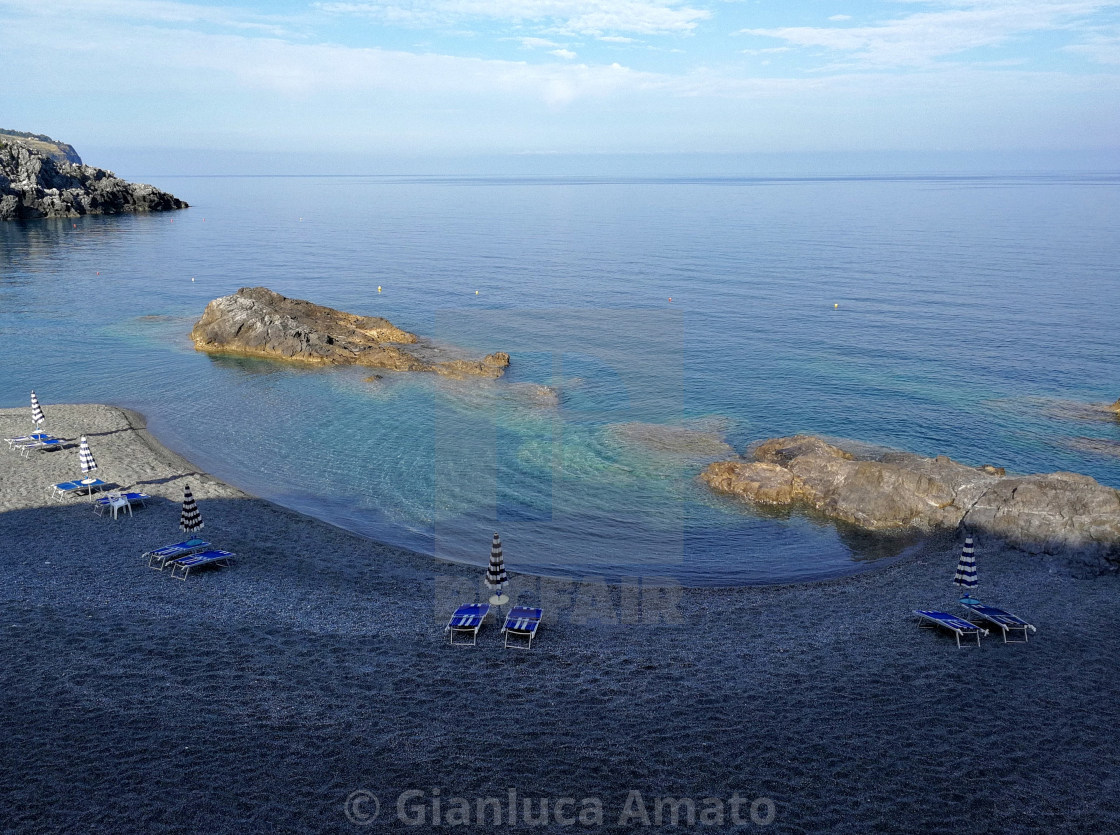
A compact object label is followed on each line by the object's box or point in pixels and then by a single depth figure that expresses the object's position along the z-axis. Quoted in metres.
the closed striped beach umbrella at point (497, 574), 17.39
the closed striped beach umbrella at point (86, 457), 24.02
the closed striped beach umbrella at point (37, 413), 28.37
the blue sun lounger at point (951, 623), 16.80
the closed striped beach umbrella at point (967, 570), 18.22
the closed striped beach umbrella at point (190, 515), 20.58
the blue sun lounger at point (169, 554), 19.72
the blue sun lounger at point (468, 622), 16.70
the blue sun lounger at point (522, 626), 16.62
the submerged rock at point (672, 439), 31.73
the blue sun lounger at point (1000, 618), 16.95
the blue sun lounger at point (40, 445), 28.08
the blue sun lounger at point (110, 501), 23.11
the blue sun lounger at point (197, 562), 19.34
